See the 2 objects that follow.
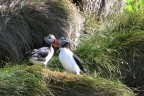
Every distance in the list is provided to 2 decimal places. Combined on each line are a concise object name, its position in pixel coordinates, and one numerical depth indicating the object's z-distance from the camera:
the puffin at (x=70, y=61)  14.89
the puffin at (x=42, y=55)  14.77
